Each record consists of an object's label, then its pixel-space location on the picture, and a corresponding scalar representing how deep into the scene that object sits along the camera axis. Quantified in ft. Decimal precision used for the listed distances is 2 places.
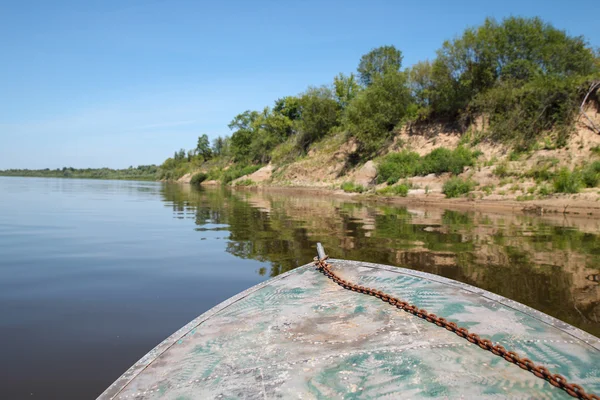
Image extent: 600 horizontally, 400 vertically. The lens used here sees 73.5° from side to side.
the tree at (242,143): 191.48
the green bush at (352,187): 84.78
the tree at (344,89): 146.61
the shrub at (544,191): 52.93
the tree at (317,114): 134.41
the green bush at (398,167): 77.77
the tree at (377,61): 148.97
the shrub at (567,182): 50.38
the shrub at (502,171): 61.67
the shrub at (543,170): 56.29
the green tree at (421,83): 97.66
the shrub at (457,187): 62.54
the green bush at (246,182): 143.43
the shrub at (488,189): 59.69
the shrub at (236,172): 158.26
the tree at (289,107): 187.52
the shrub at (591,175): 49.73
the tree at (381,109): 99.47
